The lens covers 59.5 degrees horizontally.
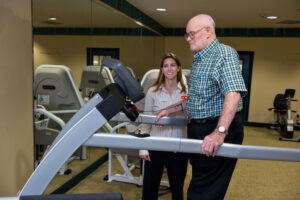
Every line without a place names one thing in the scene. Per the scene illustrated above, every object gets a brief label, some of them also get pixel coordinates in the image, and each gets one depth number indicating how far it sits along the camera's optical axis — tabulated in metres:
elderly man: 1.40
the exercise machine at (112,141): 1.04
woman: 2.05
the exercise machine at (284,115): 5.81
